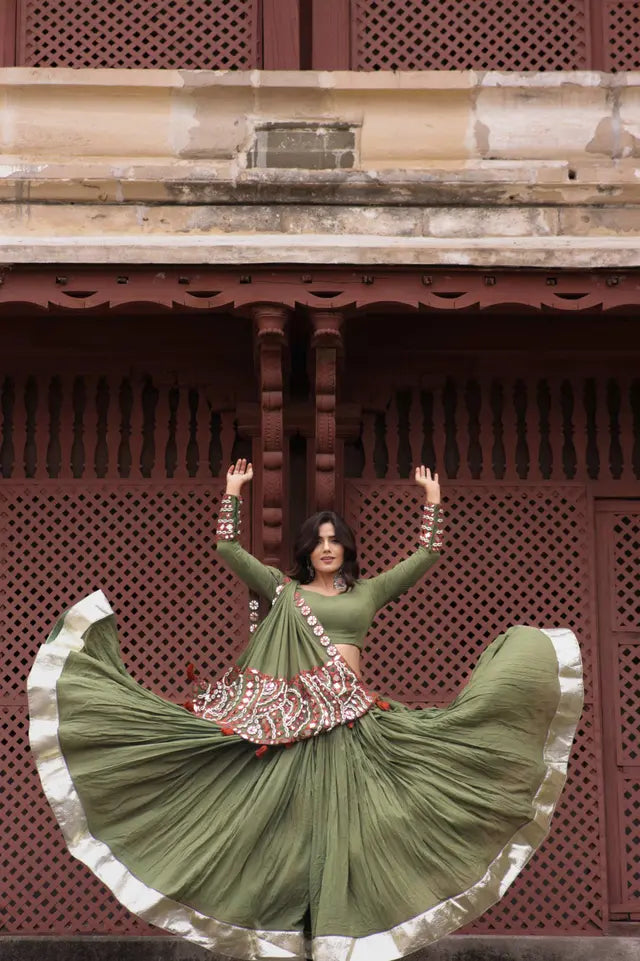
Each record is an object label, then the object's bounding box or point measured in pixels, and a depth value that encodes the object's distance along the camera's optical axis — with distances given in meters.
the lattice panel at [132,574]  8.22
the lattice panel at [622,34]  8.44
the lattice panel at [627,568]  8.32
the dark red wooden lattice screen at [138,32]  8.38
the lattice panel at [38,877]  7.88
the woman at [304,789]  6.45
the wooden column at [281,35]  8.33
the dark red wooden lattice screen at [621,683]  8.03
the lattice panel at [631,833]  8.02
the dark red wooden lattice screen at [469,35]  8.39
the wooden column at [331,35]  8.31
